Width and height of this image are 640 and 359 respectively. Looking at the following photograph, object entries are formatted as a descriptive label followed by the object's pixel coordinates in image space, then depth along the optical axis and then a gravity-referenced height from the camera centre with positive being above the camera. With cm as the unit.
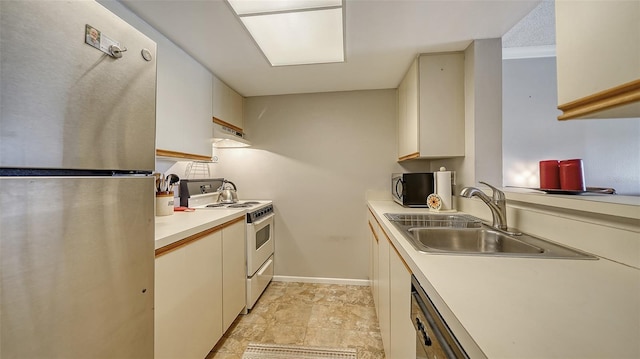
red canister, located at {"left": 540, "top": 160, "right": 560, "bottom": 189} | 115 +4
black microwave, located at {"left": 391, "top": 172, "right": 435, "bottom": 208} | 202 -5
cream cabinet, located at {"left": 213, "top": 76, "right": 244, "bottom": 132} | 212 +80
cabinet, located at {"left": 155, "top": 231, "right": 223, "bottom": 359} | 104 -64
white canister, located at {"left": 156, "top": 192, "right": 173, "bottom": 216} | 158 -15
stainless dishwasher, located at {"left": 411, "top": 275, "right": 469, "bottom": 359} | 51 -39
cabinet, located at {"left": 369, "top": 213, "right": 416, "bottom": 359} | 90 -60
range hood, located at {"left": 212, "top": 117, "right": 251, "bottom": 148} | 210 +47
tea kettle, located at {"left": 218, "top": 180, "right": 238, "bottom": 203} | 238 -14
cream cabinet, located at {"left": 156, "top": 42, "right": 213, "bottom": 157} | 146 +58
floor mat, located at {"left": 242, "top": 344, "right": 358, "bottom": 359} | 154 -119
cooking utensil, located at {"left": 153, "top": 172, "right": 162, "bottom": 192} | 164 +0
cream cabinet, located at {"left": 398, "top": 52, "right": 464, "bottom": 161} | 176 +61
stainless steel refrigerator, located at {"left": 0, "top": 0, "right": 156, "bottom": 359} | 50 +0
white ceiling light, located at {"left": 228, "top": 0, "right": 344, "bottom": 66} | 124 +100
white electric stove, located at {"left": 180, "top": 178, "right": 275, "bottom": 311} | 199 -41
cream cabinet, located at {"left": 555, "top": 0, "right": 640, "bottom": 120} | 52 +33
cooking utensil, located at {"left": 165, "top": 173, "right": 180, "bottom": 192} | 174 +2
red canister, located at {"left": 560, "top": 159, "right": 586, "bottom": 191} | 107 +4
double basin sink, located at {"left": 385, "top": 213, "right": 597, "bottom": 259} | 87 -27
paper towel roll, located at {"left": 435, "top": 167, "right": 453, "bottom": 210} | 180 -6
